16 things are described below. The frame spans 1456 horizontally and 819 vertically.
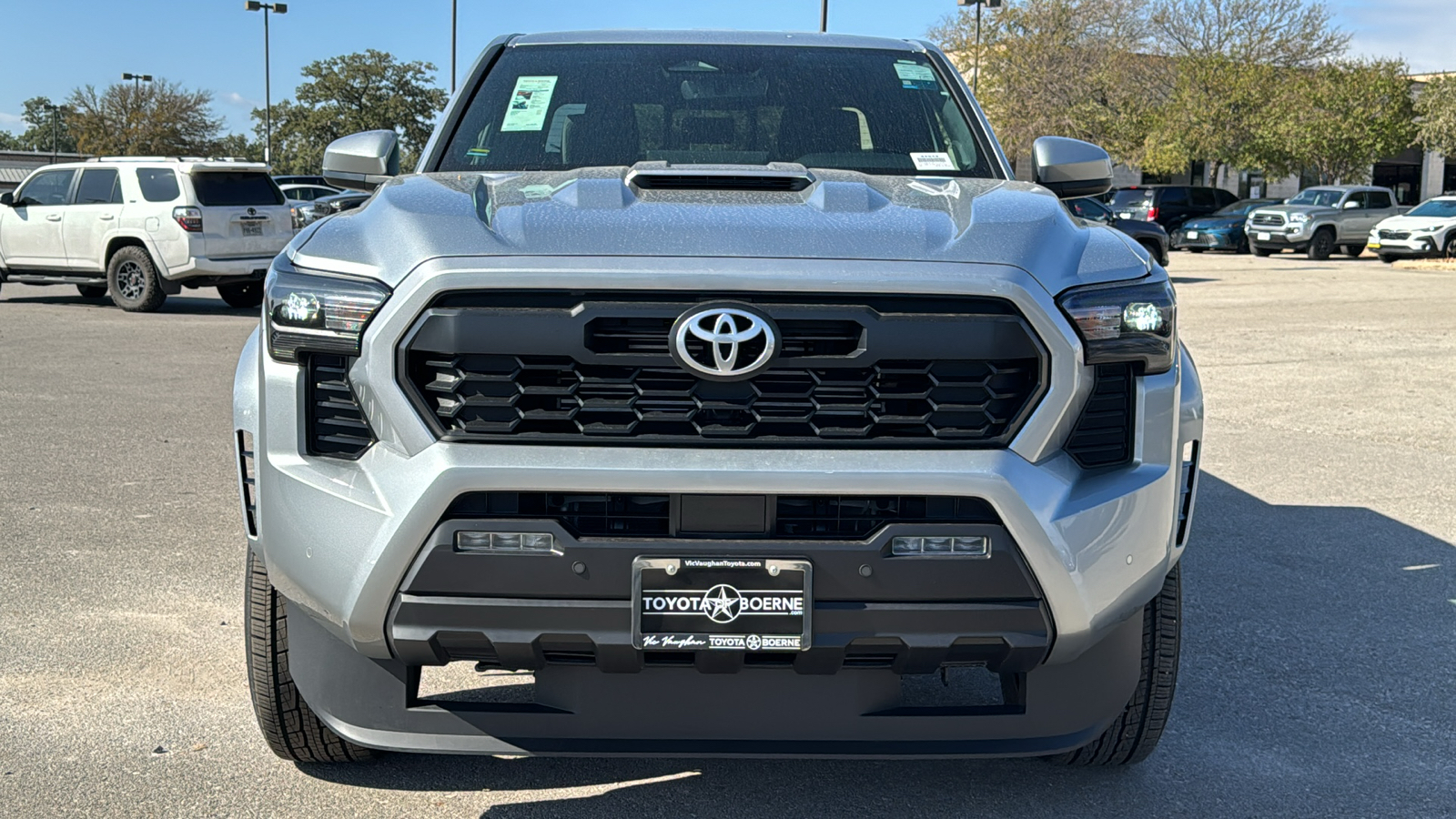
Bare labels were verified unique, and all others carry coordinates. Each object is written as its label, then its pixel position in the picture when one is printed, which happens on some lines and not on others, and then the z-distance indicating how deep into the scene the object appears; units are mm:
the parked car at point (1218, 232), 33219
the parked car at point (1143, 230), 20328
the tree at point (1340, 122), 43094
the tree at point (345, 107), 80875
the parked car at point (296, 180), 30394
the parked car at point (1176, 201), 34156
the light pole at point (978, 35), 42394
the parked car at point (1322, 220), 30984
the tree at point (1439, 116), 37188
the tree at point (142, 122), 62562
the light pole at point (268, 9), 56525
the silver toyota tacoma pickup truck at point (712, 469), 2533
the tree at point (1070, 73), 45406
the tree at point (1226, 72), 43438
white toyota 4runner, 15633
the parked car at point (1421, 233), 28266
